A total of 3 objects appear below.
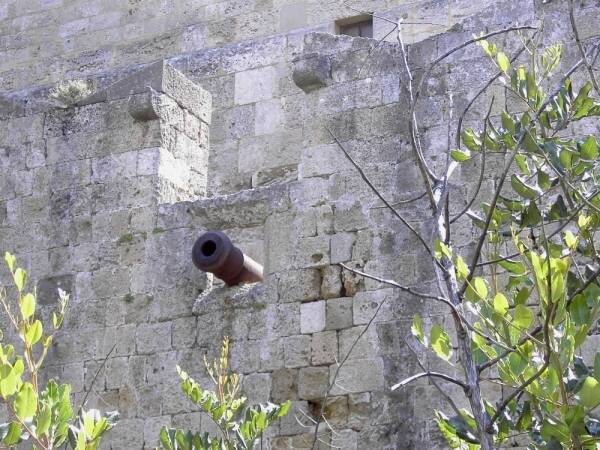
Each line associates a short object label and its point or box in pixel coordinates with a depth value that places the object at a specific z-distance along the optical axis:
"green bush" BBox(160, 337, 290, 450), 11.13
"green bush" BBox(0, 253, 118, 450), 8.81
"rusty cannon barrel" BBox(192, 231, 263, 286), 15.66
